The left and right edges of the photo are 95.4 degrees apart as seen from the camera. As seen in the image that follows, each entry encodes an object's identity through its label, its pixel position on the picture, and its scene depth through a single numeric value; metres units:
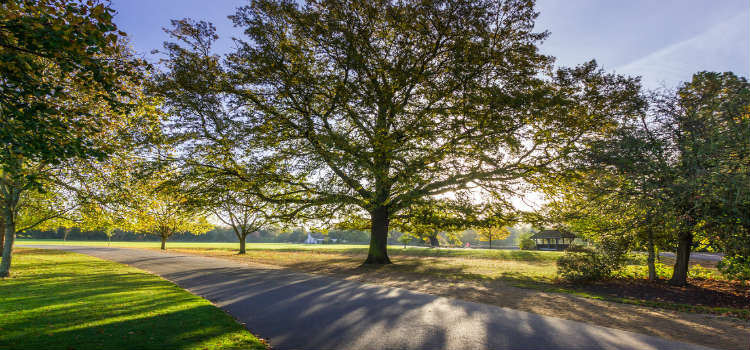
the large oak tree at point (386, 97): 14.34
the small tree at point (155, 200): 15.43
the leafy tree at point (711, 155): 9.09
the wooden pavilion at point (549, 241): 50.72
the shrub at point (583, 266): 13.17
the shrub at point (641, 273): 14.50
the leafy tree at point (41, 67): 5.72
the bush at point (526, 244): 44.50
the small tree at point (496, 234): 43.42
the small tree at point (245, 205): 16.98
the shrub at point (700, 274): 14.48
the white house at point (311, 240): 108.30
